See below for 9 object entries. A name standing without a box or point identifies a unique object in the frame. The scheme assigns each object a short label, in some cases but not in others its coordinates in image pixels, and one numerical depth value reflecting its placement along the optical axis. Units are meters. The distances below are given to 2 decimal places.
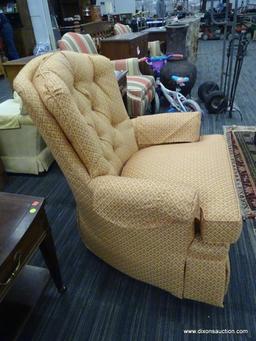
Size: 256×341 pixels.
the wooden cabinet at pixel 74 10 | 5.94
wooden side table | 0.79
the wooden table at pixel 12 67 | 2.26
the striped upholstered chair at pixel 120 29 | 3.53
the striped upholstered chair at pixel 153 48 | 3.73
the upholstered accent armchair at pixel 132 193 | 0.91
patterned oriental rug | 1.64
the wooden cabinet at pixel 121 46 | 2.92
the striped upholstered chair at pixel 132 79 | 2.33
